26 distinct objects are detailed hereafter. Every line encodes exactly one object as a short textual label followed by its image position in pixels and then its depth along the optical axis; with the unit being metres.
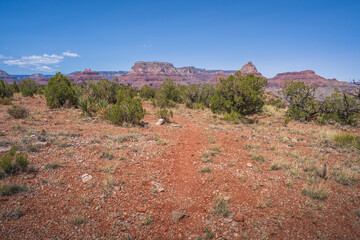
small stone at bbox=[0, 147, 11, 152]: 5.41
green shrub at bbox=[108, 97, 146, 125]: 10.77
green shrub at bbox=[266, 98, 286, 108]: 27.83
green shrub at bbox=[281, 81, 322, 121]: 15.90
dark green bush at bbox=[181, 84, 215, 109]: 23.25
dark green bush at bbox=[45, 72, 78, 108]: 14.70
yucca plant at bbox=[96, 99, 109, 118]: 11.84
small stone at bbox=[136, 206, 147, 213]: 3.94
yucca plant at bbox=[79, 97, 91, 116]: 12.46
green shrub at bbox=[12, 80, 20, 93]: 26.53
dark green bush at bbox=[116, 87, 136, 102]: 18.39
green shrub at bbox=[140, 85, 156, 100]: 30.36
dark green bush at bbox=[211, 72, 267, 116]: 14.12
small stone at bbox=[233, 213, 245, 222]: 3.79
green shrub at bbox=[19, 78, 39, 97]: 28.43
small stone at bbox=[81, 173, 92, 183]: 4.64
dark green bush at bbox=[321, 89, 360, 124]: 14.74
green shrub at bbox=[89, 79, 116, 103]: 19.59
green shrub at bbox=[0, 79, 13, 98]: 18.95
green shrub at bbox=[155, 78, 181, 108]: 23.70
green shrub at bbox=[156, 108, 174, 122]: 12.91
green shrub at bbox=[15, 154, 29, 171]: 4.52
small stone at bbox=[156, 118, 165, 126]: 11.89
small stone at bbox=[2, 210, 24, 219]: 3.21
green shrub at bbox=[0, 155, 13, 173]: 4.26
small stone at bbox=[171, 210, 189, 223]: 3.74
